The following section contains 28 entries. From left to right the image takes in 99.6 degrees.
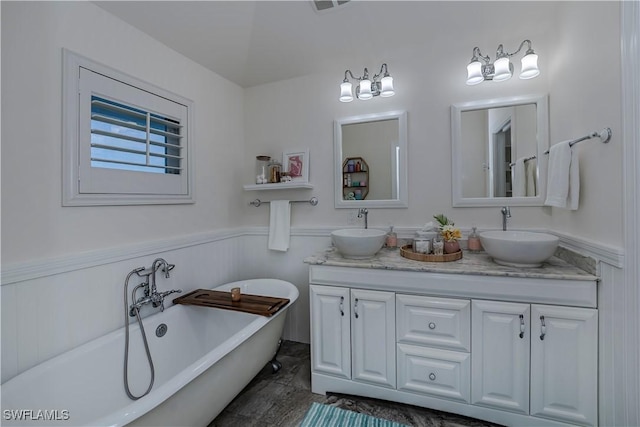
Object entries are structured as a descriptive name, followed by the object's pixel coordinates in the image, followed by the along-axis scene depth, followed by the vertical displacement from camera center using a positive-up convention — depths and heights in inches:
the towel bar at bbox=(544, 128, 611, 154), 48.4 +14.4
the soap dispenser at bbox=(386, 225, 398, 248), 83.0 -8.3
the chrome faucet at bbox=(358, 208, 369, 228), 87.4 -0.3
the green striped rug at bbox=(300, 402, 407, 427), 60.4 -47.1
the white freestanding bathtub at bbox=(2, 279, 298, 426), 42.2 -31.1
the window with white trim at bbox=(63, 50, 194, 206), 55.5 +18.0
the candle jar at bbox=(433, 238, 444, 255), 69.8 -9.1
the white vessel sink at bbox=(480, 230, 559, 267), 55.4 -7.9
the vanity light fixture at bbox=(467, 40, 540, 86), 67.8 +37.9
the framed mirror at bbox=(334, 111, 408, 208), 84.4 +17.1
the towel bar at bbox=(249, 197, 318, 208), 94.6 +4.4
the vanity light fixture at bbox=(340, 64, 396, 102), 81.1 +38.8
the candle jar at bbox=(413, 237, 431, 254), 70.2 -8.4
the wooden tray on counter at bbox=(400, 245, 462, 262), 65.9 -10.8
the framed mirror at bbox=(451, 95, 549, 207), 73.4 +17.5
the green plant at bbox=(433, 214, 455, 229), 73.8 -2.0
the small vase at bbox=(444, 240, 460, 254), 70.4 -8.9
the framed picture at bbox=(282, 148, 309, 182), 94.7 +17.7
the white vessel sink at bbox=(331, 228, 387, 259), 68.7 -8.0
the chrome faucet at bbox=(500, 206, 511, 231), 74.1 -0.4
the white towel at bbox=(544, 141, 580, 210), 57.3 +7.5
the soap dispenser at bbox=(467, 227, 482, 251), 75.3 -8.2
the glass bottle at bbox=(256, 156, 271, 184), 96.1 +15.8
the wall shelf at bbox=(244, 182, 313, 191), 90.0 +9.4
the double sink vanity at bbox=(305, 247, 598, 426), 52.8 -27.0
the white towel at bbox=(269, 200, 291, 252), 95.9 -4.1
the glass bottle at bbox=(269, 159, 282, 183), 94.7 +14.9
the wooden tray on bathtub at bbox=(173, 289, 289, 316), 66.8 -23.5
